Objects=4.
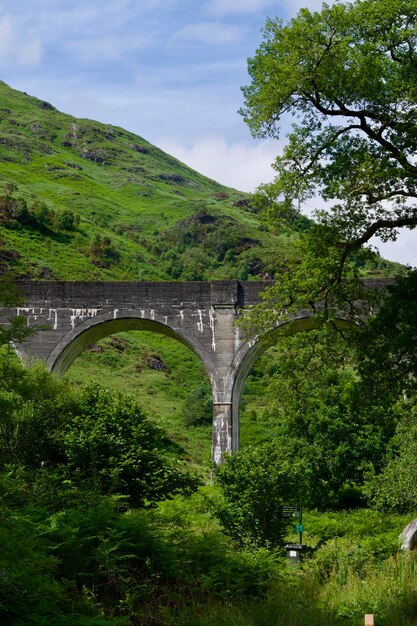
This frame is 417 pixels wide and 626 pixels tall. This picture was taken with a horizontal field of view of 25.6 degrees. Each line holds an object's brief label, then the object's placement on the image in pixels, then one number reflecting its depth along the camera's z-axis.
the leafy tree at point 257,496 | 19.12
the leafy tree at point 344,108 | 15.51
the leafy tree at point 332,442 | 31.41
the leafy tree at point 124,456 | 19.94
